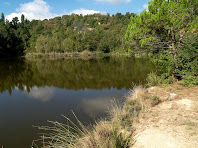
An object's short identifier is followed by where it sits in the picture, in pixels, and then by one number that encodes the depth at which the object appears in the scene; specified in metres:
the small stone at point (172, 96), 7.02
